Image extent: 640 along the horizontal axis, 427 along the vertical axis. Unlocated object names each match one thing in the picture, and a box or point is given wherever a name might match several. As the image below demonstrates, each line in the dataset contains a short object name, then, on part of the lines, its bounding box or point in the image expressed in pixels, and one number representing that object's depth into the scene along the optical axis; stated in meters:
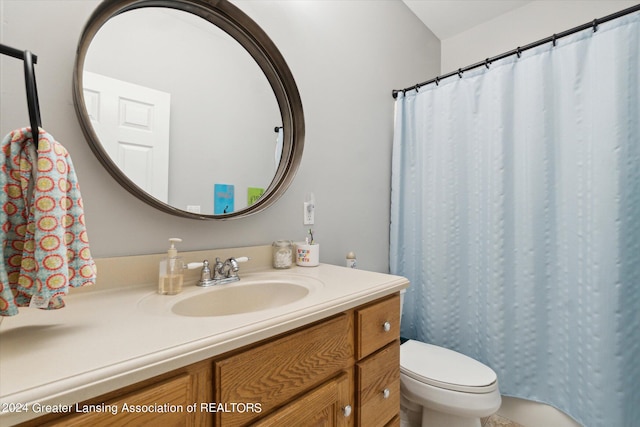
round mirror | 0.86
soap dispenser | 0.85
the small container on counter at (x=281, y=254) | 1.19
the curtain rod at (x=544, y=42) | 1.17
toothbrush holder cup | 1.24
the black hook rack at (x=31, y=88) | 0.51
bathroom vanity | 0.43
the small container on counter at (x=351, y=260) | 1.45
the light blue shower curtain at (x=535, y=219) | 1.17
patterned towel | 0.50
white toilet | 1.14
